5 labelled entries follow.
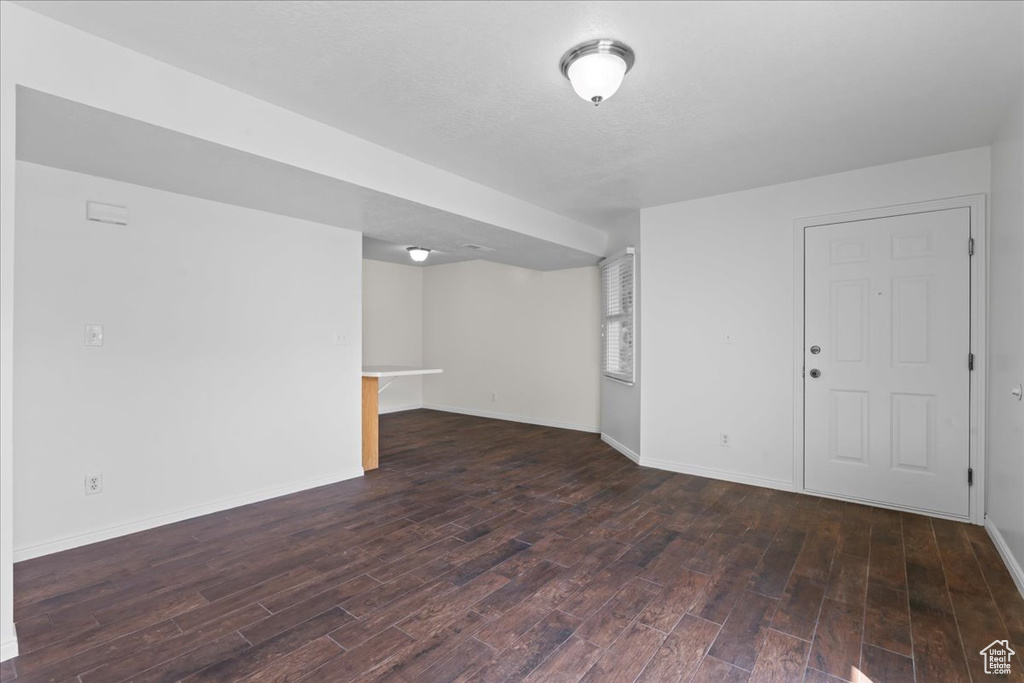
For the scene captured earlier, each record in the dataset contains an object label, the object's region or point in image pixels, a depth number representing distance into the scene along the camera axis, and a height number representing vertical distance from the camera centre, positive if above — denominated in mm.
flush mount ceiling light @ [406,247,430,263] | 6123 +1131
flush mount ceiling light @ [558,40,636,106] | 2031 +1180
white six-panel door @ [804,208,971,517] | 3287 -146
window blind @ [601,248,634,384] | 4977 +247
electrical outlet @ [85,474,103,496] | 2889 -888
